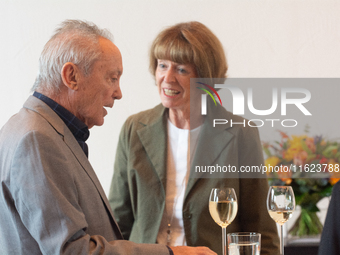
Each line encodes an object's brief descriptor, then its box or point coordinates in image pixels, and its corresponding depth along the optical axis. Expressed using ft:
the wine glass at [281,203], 6.56
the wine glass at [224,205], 6.61
